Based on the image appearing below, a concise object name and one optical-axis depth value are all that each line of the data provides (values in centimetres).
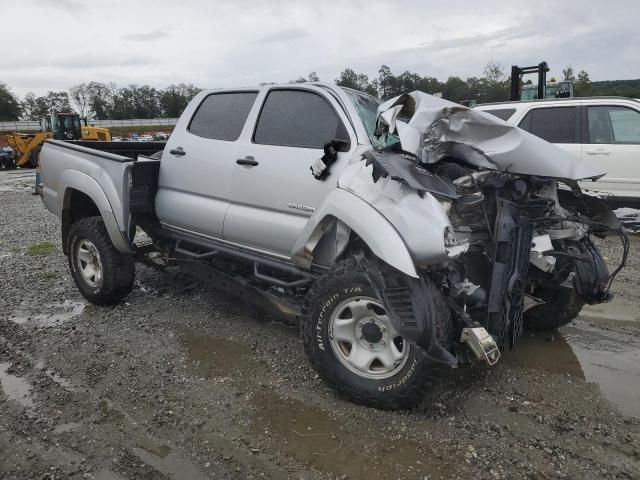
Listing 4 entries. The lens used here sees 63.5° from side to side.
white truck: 763
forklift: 1098
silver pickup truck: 291
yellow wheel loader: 2541
